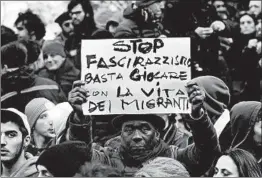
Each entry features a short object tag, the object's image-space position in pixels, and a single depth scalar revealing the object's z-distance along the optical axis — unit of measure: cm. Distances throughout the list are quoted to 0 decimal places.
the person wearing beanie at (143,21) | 641
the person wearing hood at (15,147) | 617
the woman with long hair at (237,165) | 577
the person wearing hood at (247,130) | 605
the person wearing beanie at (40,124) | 634
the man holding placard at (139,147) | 579
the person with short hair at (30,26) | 723
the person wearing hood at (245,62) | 648
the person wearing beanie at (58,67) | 671
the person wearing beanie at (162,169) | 548
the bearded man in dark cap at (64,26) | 712
